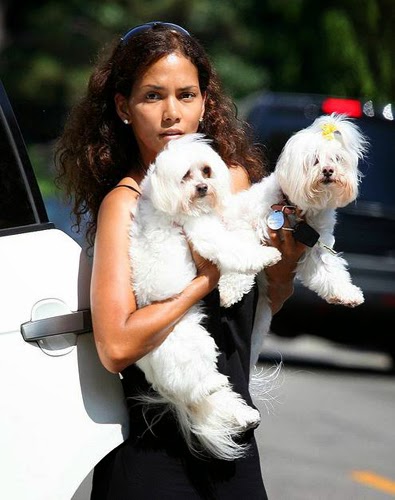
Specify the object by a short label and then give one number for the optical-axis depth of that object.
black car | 21.28
